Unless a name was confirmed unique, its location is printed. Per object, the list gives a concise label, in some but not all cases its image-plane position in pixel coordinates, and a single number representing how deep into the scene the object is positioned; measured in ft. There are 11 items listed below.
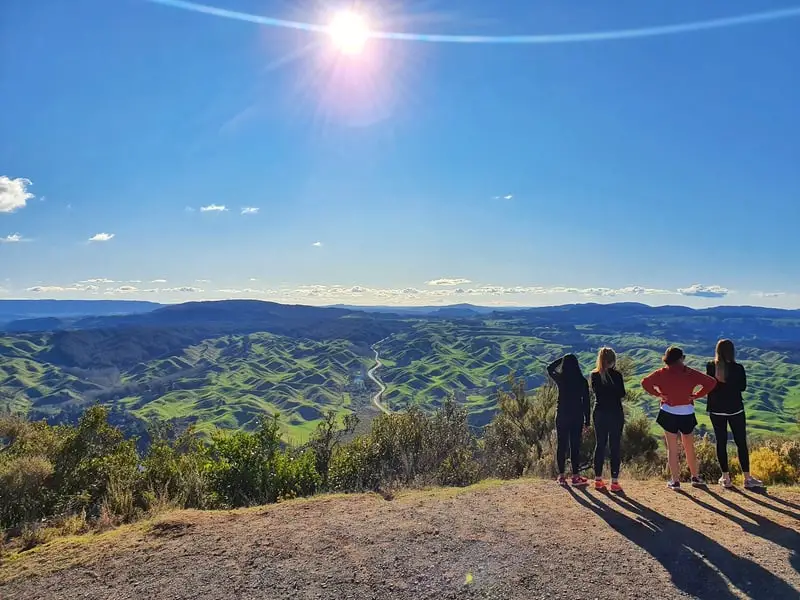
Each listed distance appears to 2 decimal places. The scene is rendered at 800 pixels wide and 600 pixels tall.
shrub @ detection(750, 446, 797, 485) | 26.48
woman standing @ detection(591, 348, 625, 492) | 23.18
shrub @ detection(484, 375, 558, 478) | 37.14
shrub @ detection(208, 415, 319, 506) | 26.18
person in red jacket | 22.75
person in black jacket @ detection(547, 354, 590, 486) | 24.13
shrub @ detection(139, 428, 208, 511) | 23.07
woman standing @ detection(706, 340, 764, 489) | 22.99
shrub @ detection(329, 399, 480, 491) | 30.07
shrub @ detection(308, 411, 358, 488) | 33.33
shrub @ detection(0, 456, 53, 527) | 21.12
